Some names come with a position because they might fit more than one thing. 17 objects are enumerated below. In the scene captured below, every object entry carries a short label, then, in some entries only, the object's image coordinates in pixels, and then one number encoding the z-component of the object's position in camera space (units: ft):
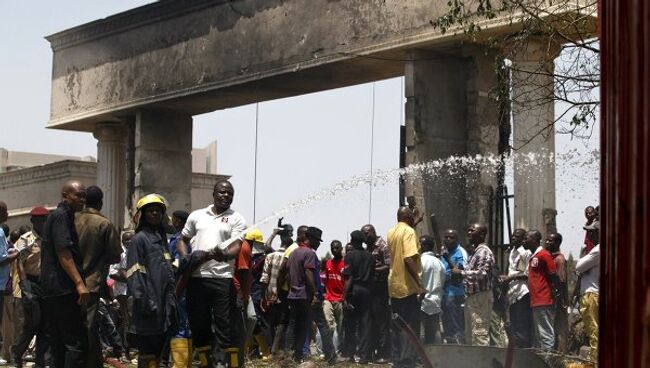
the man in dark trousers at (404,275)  45.96
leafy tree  31.17
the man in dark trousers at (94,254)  32.65
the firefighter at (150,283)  31.78
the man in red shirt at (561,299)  45.29
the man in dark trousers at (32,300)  44.60
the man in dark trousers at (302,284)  52.08
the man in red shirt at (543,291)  44.86
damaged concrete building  53.01
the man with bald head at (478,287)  47.14
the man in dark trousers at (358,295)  50.72
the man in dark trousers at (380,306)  50.85
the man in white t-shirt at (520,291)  45.99
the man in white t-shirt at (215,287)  35.06
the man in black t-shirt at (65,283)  31.37
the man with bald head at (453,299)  48.67
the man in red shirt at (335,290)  55.47
